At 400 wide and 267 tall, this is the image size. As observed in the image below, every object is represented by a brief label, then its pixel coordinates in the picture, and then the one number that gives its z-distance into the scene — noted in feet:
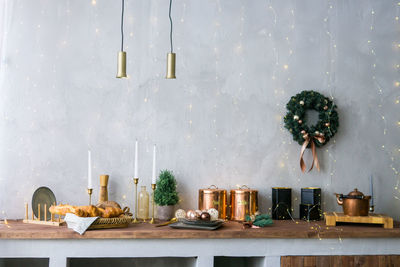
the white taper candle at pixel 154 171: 8.35
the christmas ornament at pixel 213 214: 8.05
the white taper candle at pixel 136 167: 8.41
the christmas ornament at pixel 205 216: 7.77
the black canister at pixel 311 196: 8.85
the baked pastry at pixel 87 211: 7.28
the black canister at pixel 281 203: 8.86
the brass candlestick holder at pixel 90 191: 8.18
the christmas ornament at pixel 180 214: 8.25
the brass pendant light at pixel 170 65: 7.61
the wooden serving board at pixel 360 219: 7.92
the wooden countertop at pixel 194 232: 6.89
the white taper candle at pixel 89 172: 8.22
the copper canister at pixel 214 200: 8.64
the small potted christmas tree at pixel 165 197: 8.47
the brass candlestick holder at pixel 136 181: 8.39
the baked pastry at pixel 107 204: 7.76
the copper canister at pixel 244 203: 8.63
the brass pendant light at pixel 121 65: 7.60
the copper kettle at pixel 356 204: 8.08
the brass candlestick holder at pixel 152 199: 8.11
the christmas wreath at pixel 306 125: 9.16
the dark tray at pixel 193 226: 7.34
